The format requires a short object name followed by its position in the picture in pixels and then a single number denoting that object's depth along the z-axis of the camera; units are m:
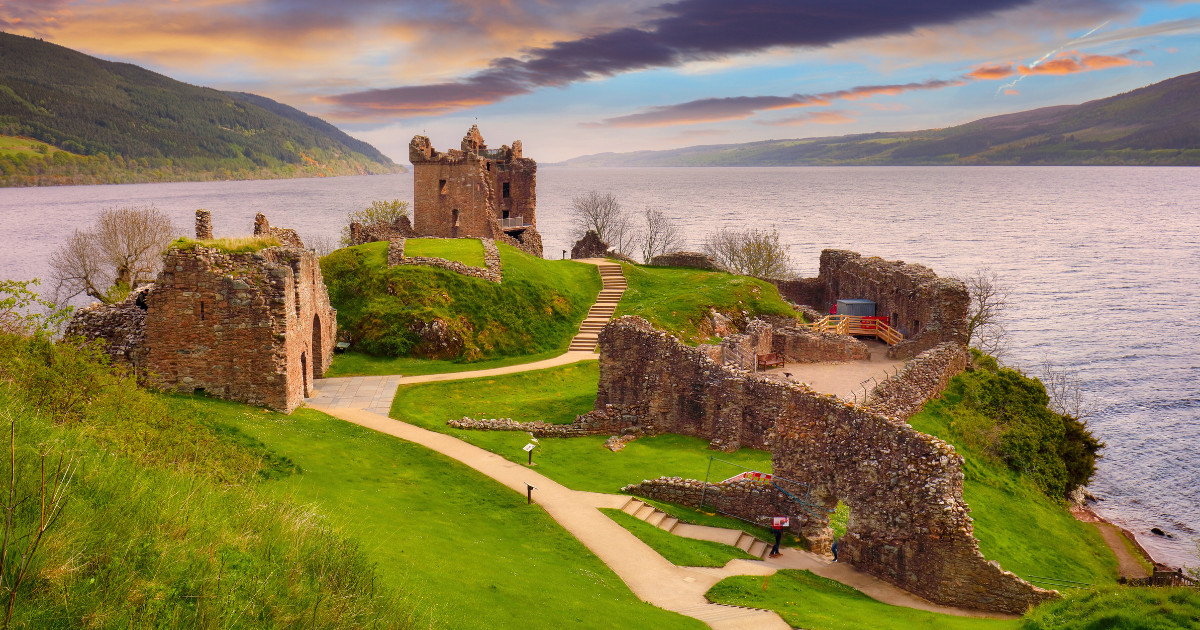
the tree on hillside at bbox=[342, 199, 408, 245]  101.94
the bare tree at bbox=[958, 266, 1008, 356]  58.98
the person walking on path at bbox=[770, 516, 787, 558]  21.91
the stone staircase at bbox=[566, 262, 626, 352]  46.00
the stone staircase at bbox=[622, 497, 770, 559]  22.23
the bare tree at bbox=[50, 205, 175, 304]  62.12
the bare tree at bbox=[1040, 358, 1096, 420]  52.96
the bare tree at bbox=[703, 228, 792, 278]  81.25
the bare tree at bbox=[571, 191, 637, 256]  104.97
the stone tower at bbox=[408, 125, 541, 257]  66.19
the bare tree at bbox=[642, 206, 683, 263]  104.14
